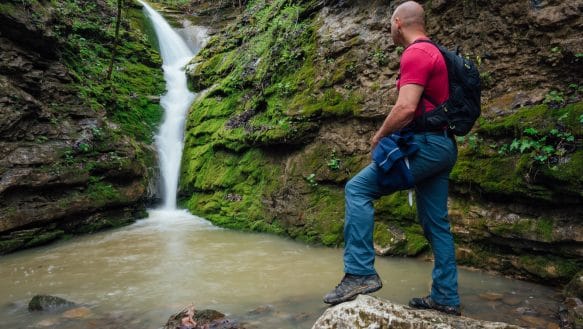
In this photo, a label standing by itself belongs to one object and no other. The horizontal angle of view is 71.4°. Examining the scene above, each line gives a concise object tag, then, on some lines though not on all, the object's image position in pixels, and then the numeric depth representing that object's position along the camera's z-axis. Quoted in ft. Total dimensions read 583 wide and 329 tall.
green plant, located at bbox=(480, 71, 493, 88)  17.94
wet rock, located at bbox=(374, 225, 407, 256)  17.75
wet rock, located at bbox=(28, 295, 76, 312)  12.56
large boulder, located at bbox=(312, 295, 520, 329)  8.32
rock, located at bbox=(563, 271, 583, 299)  11.51
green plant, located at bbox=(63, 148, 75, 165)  25.38
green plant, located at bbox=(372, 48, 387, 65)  21.52
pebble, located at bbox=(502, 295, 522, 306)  11.99
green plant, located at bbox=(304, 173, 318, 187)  21.97
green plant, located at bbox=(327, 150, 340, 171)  21.38
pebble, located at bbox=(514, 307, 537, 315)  11.16
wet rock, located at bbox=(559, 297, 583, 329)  9.87
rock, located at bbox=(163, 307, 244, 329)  10.46
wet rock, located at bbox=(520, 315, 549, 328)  10.40
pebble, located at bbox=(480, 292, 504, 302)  12.36
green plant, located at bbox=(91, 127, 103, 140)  27.66
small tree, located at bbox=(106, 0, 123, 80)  36.06
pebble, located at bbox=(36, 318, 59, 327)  11.43
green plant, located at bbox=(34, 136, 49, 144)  24.60
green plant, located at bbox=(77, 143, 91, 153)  26.35
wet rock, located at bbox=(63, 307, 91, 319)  12.01
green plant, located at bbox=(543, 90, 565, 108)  15.30
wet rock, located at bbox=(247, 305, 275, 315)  11.96
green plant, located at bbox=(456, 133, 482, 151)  16.78
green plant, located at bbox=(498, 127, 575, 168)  14.20
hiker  9.52
